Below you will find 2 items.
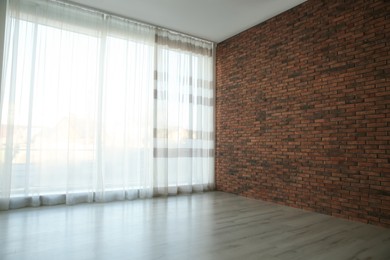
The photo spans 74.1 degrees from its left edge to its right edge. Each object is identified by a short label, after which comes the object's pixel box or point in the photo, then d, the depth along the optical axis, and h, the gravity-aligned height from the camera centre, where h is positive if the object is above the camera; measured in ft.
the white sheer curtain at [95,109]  14.58 +2.41
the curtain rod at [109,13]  15.98 +8.85
